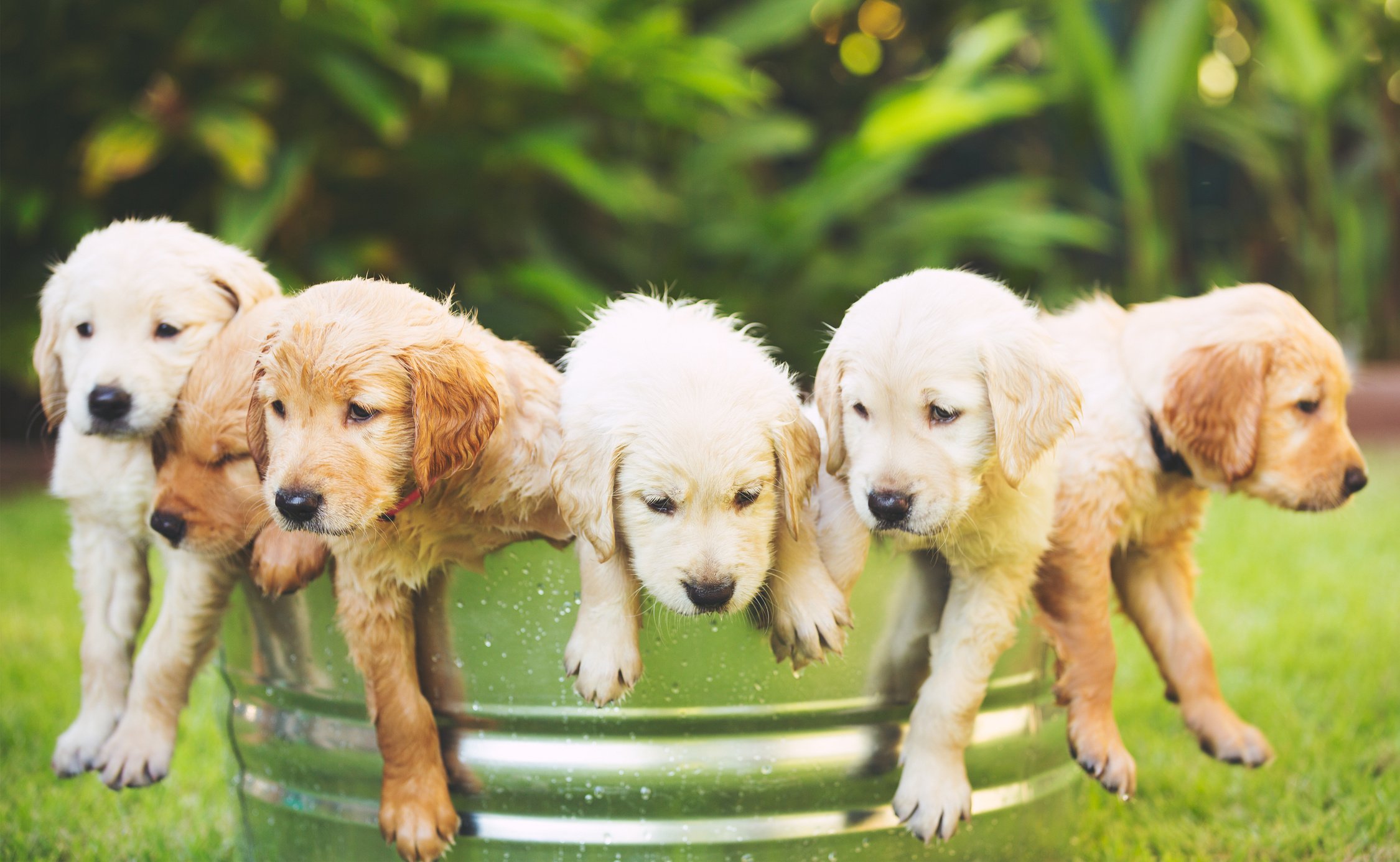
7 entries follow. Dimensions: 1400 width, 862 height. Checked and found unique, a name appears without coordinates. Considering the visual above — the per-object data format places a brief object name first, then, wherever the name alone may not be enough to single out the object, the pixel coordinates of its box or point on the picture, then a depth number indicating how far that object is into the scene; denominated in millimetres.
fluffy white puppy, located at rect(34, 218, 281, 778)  1847
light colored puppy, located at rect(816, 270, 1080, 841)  1764
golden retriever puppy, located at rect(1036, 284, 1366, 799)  1828
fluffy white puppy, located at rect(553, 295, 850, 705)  1758
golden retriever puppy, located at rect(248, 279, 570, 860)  1731
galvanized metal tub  1803
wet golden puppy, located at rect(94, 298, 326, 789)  1811
